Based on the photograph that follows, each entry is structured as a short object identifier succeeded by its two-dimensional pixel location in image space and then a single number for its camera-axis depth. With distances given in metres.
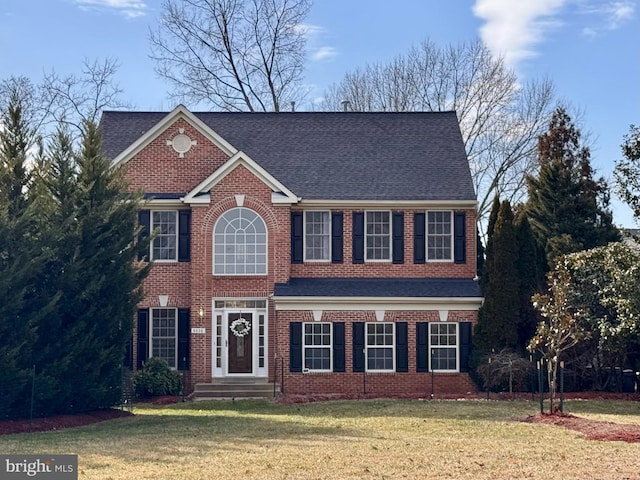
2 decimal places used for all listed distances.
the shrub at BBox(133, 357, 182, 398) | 28.42
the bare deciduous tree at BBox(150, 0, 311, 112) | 47.56
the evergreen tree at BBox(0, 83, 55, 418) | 21.23
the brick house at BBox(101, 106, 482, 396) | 29.75
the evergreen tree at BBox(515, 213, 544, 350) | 29.42
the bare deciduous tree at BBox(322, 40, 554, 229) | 45.72
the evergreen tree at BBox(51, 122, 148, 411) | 22.94
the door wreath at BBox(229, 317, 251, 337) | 30.25
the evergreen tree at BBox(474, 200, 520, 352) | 29.11
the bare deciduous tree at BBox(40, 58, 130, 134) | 46.56
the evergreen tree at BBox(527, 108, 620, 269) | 30.92
